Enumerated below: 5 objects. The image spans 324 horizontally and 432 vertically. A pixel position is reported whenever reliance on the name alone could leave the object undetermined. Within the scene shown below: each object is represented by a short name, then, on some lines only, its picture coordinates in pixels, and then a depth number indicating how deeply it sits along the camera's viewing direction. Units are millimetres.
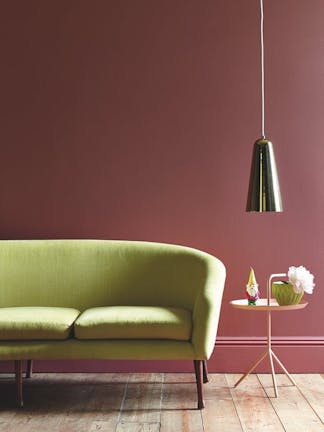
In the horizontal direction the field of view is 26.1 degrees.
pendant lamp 4016
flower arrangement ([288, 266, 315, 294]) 3992
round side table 3961
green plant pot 4027
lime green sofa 3754
